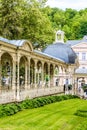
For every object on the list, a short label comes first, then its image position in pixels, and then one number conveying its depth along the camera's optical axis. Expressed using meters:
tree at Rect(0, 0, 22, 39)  25.99
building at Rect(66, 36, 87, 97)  46.90
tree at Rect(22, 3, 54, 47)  28.06
